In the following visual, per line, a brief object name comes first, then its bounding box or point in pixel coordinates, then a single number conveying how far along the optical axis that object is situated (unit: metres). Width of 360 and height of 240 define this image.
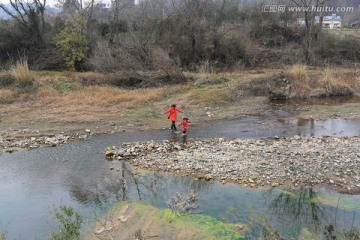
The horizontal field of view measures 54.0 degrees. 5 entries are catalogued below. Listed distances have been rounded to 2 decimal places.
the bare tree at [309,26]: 29.47
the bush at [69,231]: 6.73
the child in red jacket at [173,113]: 15.24
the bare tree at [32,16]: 28.00
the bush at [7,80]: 22.08
